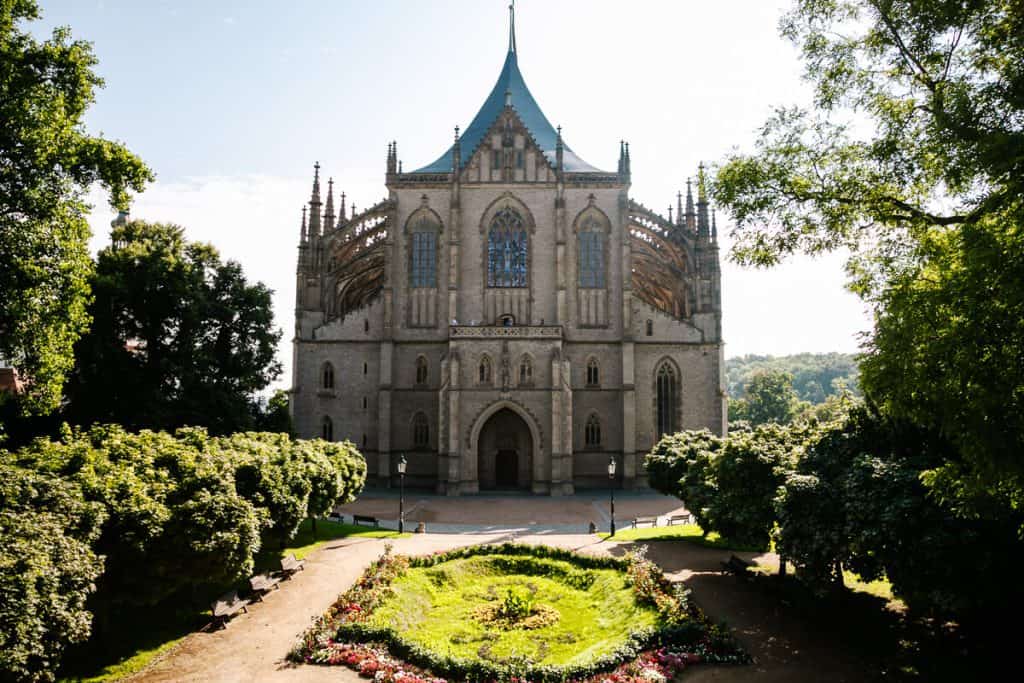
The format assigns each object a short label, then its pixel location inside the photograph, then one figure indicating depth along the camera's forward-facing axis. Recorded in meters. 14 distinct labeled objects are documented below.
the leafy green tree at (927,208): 8.56
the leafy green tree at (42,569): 9.16
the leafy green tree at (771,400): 75.06
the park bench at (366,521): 28.39
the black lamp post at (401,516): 26.98
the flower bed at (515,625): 12.91
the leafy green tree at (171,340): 26.58
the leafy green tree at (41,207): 14.66
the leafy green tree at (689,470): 20.50
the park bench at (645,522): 28.95
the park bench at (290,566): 19.89
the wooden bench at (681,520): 29.64
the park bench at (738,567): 19.84
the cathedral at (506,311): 39.94
